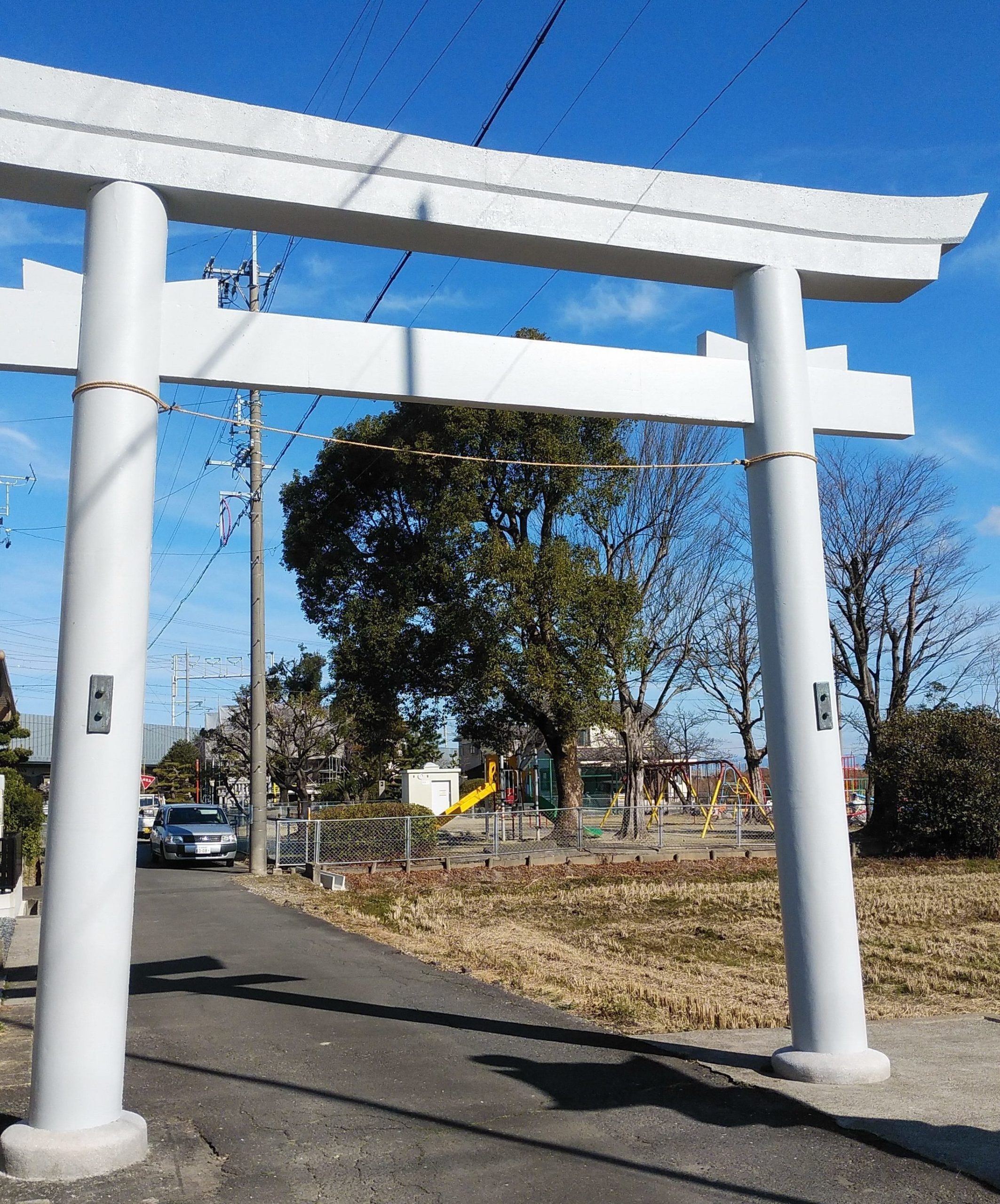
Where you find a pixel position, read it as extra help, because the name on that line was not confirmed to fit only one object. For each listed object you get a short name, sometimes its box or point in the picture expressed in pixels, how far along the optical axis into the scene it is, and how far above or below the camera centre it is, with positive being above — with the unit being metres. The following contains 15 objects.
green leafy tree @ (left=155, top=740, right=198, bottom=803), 66.56 +2.43
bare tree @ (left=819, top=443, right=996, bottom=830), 31.39 +5.13
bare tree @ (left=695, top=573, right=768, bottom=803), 38.75 +5.03
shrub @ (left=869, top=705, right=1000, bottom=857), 25.50 +0.45
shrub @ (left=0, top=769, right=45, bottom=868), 17.69 +0.14
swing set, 28.50 +0.33
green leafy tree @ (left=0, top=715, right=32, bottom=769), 22.05 +1.63
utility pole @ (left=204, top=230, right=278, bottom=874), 22.12 +3.01
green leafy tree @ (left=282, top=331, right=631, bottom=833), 24.75 +5.49
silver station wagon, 25.59 -0.47
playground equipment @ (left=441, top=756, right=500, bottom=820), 30.48 +0.54
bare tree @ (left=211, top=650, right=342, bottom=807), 38.06 +2.92
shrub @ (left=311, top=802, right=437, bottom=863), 22.19 -0.52
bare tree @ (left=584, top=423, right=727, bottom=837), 28.89 +5.74
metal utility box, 29.55 +0.66
